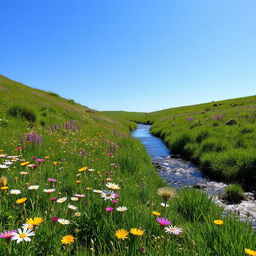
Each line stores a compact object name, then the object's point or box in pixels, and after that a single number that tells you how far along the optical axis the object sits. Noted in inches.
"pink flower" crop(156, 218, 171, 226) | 85.6
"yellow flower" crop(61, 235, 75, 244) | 78.9
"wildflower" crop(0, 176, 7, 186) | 108.1
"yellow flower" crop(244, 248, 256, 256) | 64.4
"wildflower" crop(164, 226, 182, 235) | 88.0
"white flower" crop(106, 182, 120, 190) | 121.3
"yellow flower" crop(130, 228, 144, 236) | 81.2
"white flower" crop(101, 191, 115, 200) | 106.5
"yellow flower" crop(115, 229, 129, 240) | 82.2
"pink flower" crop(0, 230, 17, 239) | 67.3
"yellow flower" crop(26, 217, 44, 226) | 78.6
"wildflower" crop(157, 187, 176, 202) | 108.0
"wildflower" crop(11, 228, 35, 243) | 69.1
